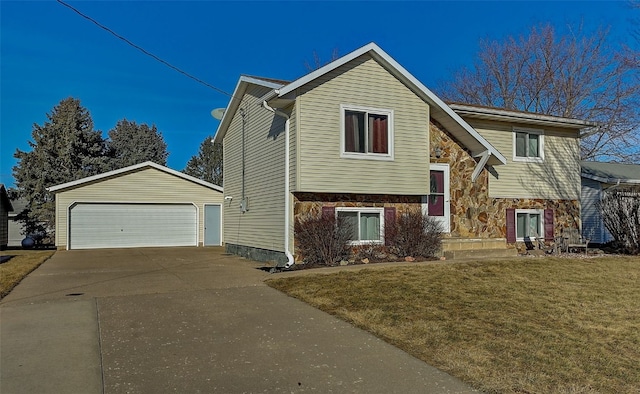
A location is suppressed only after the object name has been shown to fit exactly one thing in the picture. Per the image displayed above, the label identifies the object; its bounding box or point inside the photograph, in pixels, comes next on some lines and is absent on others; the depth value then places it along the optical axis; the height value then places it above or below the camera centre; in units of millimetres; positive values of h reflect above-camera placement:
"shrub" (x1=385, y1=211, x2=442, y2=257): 13289 -992
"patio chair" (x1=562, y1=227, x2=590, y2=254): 15371 -1288
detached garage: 21094 -240
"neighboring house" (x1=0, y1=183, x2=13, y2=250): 24964 -484
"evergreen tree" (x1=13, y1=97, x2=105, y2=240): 32447 +3467
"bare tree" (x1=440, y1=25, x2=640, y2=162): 26672 +7380
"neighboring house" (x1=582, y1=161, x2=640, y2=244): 19562 +383
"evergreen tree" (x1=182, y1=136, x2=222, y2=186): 49312 +4424
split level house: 12461 +1331
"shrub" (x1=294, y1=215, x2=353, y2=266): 12133 -954
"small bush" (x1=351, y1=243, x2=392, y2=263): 12769 -1359
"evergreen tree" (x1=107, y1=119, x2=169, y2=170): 49234 +6823
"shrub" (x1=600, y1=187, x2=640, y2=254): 14461 -469
